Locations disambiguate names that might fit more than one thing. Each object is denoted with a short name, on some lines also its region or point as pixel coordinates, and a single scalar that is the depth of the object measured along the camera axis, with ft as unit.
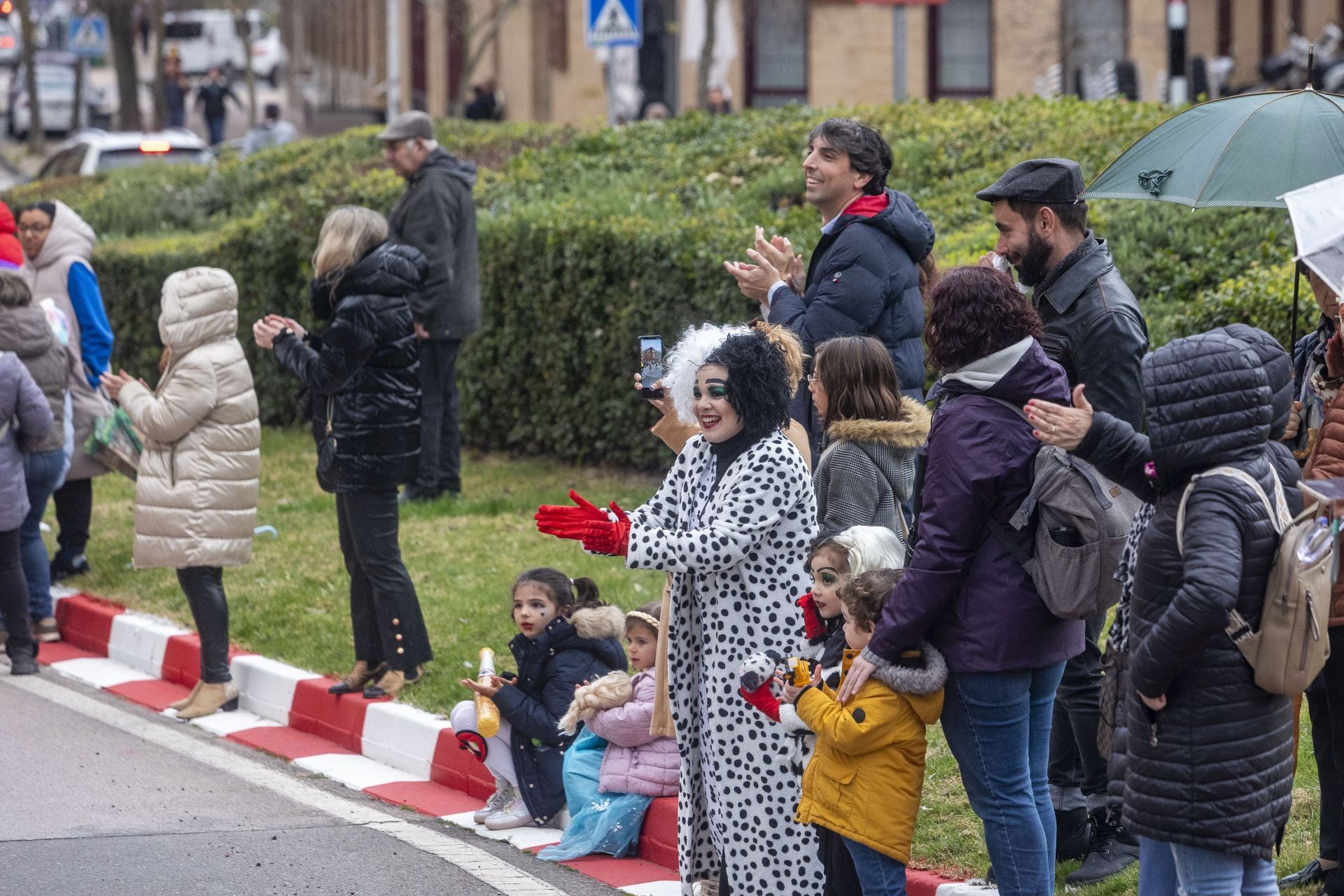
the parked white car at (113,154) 156.17
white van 323.10
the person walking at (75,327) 63.72
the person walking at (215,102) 230.50
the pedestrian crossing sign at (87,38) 213.64
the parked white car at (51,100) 273.35
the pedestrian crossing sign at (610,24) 97.68
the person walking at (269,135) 187.55
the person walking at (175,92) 251.21
